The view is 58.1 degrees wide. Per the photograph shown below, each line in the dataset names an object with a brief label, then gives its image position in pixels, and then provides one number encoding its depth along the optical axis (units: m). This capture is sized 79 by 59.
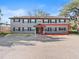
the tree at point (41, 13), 29.35
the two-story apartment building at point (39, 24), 18.22
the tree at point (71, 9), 18.95
